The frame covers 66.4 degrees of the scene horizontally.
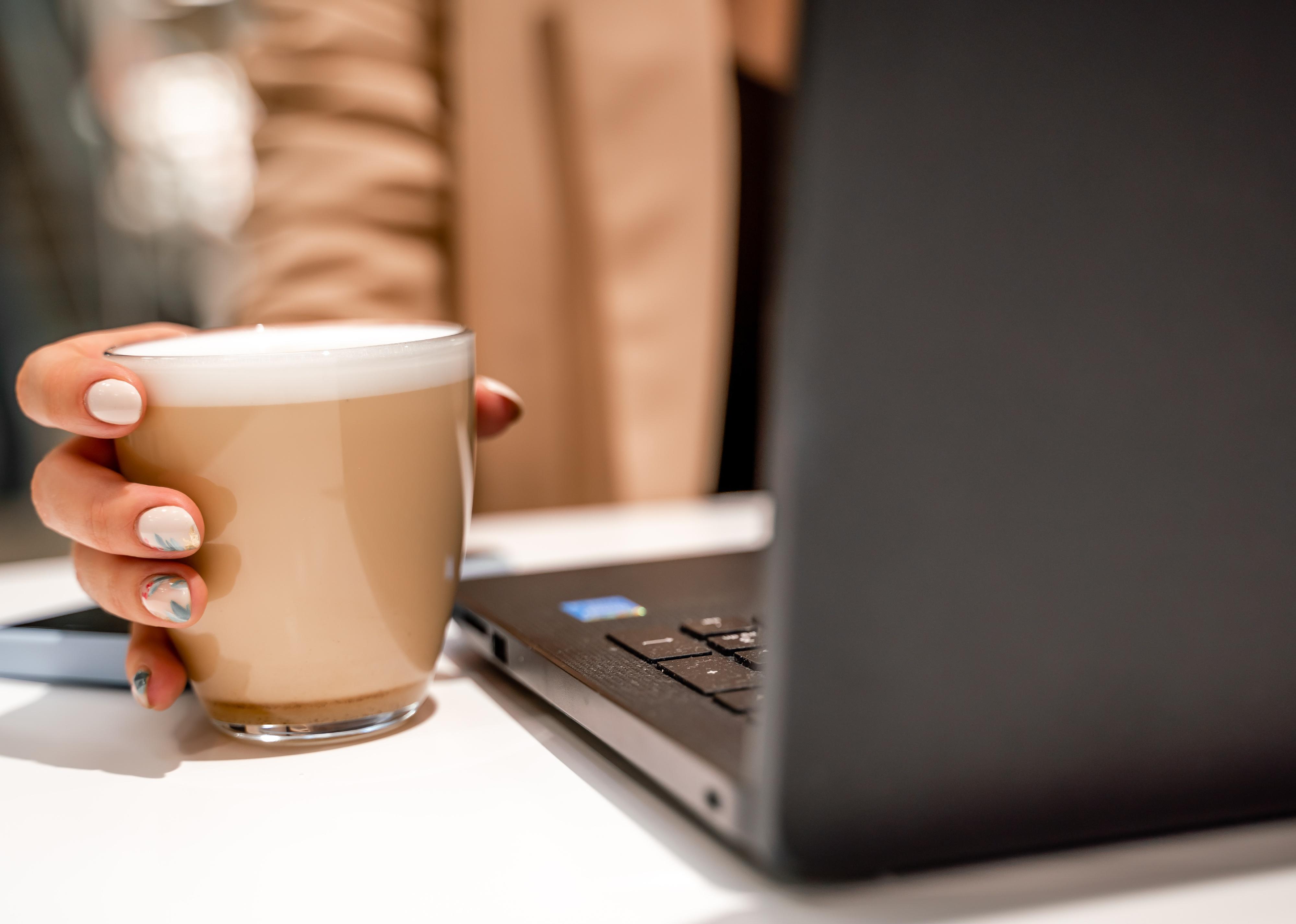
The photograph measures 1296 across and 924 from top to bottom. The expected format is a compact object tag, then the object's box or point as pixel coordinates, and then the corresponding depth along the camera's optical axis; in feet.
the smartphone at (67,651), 1.24
